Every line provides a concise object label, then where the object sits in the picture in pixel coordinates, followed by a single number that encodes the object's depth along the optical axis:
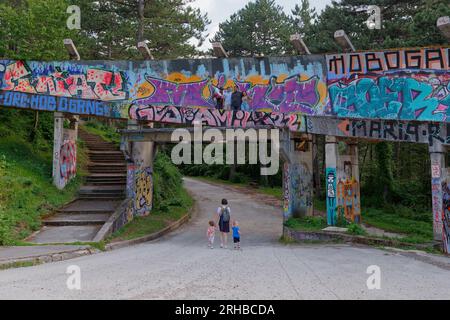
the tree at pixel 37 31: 21.86
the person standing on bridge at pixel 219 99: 20.36
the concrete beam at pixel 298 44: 18.31
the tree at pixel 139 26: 31.27
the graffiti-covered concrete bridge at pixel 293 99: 16.06
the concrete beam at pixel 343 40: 17.19
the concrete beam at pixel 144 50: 20.45
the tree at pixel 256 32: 43.03
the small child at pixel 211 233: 14.21
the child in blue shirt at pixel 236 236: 13.68
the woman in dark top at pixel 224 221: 14.13
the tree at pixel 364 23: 26.83
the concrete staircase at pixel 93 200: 14.66
